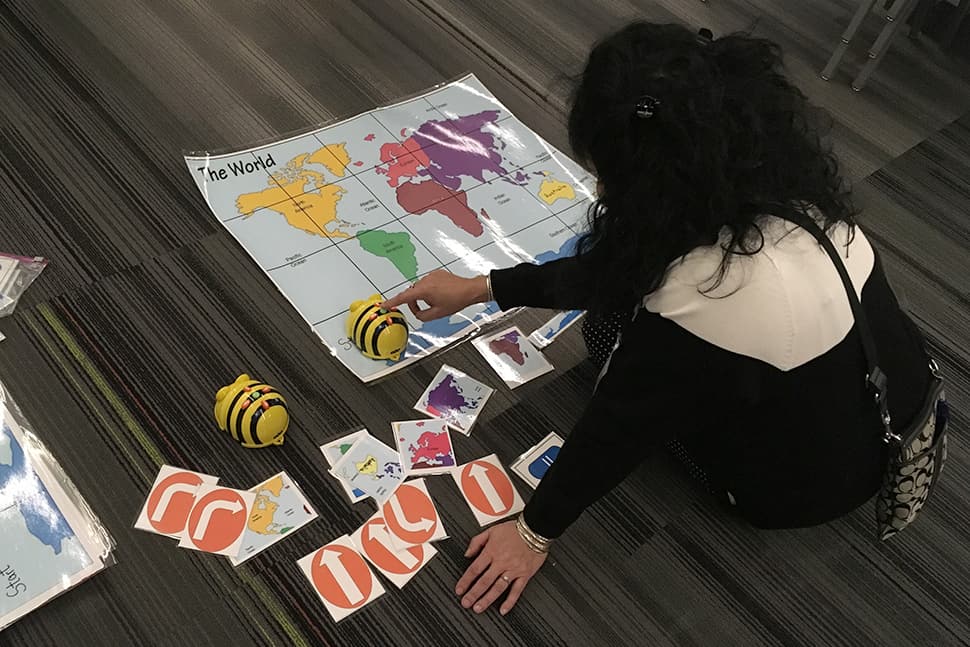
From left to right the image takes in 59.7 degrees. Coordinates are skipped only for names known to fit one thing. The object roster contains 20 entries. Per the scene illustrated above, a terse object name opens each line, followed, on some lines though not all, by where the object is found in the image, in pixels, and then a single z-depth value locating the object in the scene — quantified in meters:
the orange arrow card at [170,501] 1.23
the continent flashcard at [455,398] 1.43
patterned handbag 1.03
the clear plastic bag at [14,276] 1.46
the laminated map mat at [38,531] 1.15
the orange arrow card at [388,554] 1.25
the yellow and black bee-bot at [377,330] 1.42
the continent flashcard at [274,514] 1.24
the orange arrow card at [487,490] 1.33
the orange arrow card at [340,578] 1.21
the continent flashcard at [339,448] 1.35
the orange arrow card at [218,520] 1.23
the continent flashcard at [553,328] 1.57
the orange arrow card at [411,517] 1.28
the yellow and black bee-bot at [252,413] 1.29
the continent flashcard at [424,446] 1.36
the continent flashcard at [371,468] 1.32
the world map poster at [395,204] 1.56
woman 0.84
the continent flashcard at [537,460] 1.38
